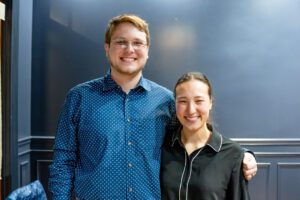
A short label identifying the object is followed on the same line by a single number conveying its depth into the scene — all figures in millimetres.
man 1344
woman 1331
